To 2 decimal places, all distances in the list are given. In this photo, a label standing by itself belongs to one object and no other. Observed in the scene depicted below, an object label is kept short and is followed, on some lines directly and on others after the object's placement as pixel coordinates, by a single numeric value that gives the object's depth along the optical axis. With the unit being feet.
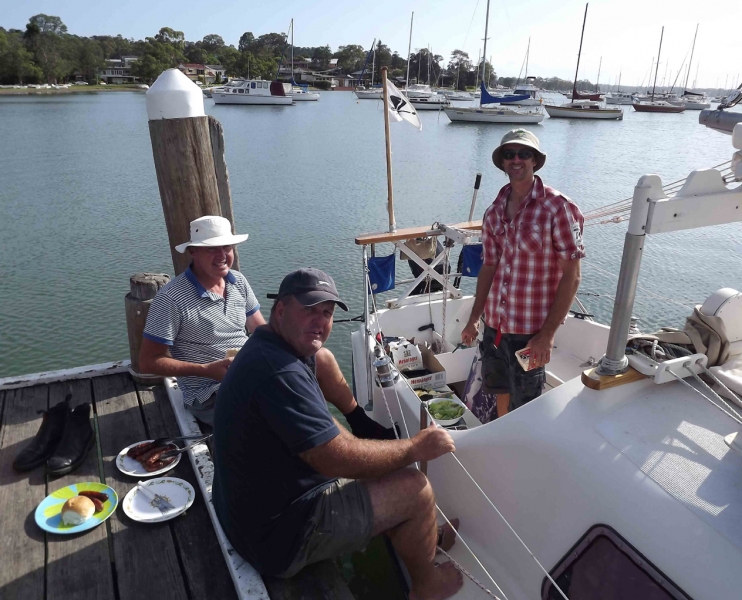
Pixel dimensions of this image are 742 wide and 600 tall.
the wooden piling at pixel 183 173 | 13.05
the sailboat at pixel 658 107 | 192.95
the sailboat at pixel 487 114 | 132.46
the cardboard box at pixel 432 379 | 14.42
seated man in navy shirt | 6.82
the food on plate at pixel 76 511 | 8.94
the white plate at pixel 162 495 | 9.18
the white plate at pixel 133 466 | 10.10
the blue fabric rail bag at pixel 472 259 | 18.58
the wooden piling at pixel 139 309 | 13.17
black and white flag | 19.65
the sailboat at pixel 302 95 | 219.41
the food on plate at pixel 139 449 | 10.53
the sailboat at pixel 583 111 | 151.94
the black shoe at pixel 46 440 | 10.10
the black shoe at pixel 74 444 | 10.01
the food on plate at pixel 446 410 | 12.71
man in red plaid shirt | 10.62
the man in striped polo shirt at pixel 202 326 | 10.61
